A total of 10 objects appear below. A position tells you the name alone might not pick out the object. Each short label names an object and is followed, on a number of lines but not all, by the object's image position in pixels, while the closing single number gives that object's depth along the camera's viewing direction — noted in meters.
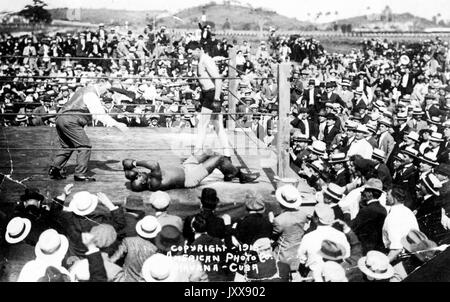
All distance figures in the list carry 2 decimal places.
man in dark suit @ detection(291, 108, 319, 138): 7.60
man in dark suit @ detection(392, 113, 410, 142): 7.15
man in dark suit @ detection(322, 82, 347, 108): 9.29
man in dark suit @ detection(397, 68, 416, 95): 11.96
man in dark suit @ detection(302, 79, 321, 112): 9.45
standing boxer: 5.86
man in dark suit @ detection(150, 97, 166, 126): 8.52
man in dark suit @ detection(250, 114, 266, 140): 8.14
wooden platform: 4.87
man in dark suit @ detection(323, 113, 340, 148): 7.17
